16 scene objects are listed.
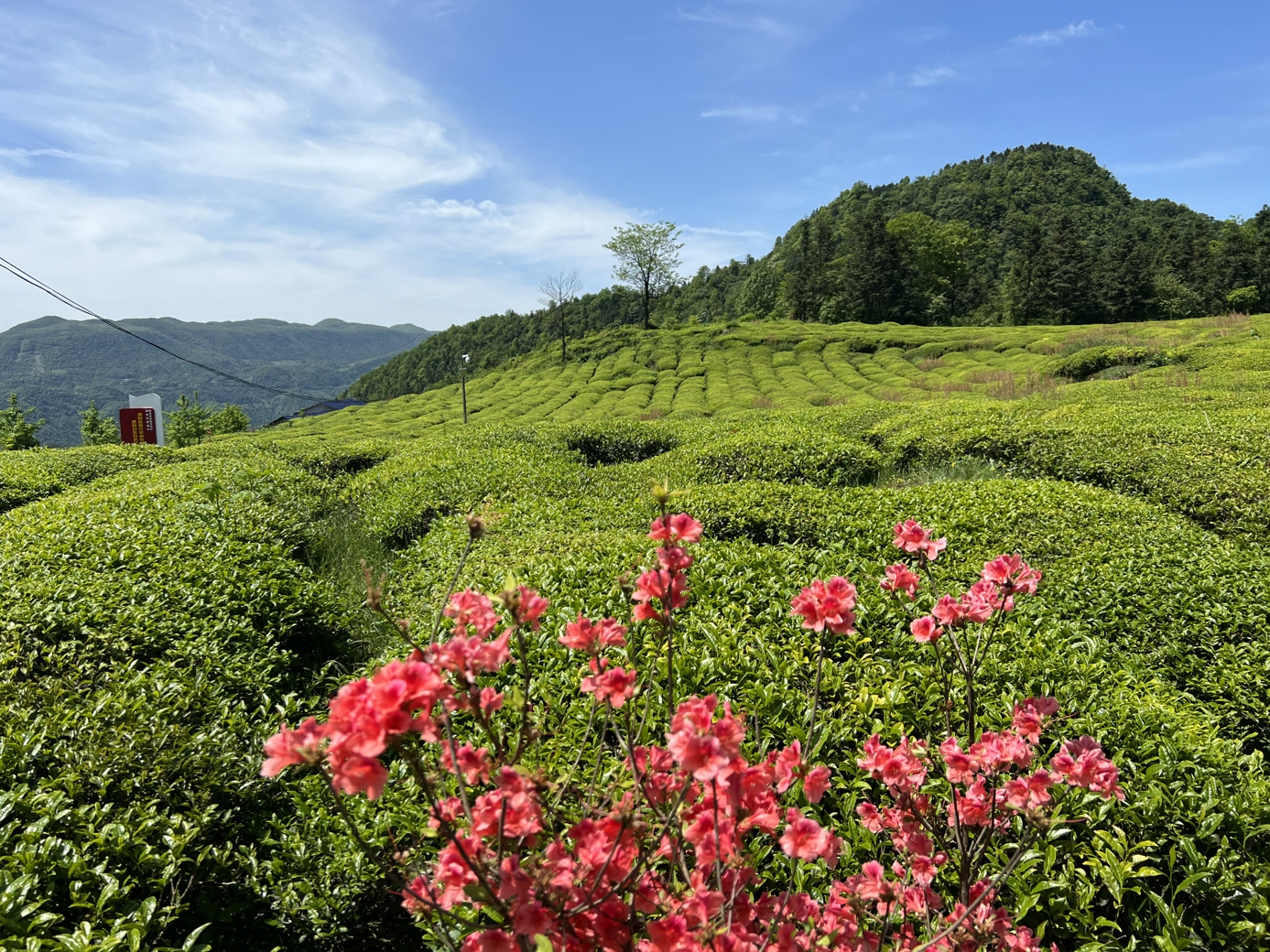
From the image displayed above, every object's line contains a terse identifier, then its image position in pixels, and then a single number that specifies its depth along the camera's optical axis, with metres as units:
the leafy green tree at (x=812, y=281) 59.72
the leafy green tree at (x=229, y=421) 44.56
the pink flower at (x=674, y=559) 1.67
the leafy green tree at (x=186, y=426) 41.59
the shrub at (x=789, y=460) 8.55
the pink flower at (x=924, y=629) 2.06
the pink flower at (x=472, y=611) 1.34
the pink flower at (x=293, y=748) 1.04
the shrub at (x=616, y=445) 12.04
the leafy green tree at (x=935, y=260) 59.38
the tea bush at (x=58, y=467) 8.94
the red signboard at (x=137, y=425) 25.33
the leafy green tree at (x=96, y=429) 36.25
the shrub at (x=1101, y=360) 18.94
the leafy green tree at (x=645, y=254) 60.69
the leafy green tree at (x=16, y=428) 27.84
